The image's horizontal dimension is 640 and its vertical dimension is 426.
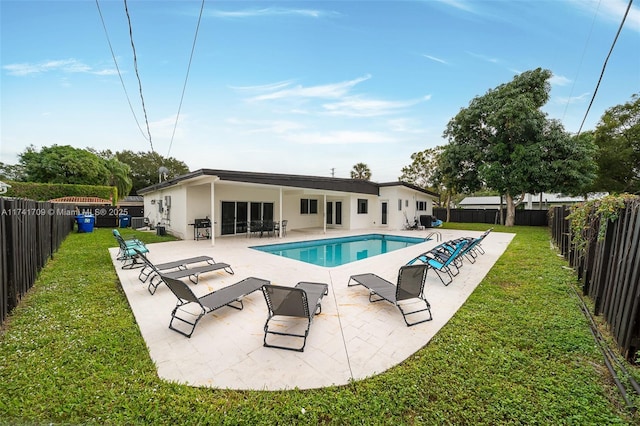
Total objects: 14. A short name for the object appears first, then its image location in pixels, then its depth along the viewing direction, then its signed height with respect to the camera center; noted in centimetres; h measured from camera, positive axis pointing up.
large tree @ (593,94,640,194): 2042 +504
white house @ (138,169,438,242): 1198 +41
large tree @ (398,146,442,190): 2776 +472
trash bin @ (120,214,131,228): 1784 -79
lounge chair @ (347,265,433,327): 370 -132
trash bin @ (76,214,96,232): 1418 -73
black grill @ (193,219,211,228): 1185 -66
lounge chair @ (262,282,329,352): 304 -125
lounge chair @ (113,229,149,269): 650 -122
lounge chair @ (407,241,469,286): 570 -124
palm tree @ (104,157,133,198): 3012 +405
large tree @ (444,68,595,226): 1700 +452
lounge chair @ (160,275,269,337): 338 -136
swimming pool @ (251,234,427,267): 926 -173
